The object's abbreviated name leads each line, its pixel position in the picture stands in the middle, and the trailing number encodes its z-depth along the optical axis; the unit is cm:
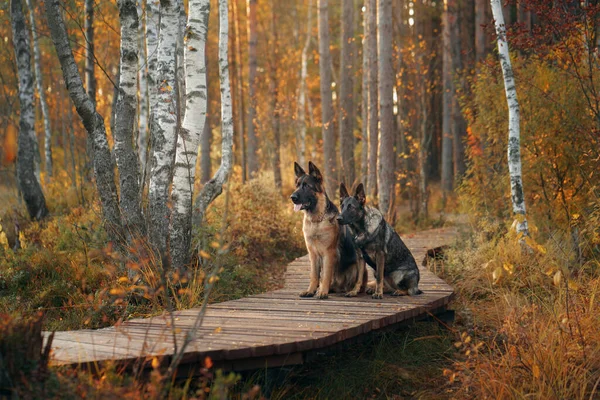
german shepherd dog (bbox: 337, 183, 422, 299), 704
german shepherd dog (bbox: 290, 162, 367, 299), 698
